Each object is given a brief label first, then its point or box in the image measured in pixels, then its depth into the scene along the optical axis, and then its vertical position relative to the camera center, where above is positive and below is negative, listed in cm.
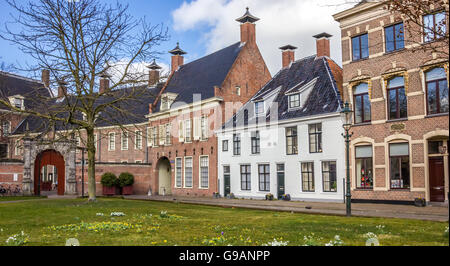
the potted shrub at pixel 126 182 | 4006 -268
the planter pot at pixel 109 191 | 3966 -341
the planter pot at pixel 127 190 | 4069 -347
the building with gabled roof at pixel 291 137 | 2577 +107
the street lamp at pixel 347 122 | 1666 +123
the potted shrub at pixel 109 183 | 3922 -264
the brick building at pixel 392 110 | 2083 +221
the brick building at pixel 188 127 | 3550 +247
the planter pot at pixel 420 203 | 2072 -258
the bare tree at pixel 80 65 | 1969 +443
